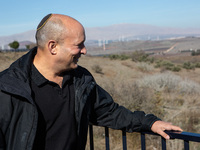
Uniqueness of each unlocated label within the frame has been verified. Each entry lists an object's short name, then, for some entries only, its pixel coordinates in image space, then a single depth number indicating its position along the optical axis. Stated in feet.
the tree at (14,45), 142.76
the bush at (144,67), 94.94
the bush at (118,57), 124.26
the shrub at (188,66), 98.30
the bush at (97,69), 80.38
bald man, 5.17
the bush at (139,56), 117.95
